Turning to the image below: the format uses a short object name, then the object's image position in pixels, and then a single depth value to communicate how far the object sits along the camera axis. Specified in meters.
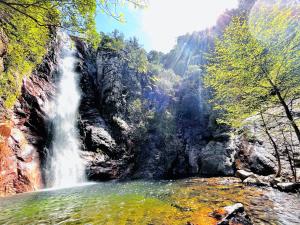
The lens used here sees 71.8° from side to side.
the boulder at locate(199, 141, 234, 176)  27.64
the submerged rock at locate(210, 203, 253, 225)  7.32
